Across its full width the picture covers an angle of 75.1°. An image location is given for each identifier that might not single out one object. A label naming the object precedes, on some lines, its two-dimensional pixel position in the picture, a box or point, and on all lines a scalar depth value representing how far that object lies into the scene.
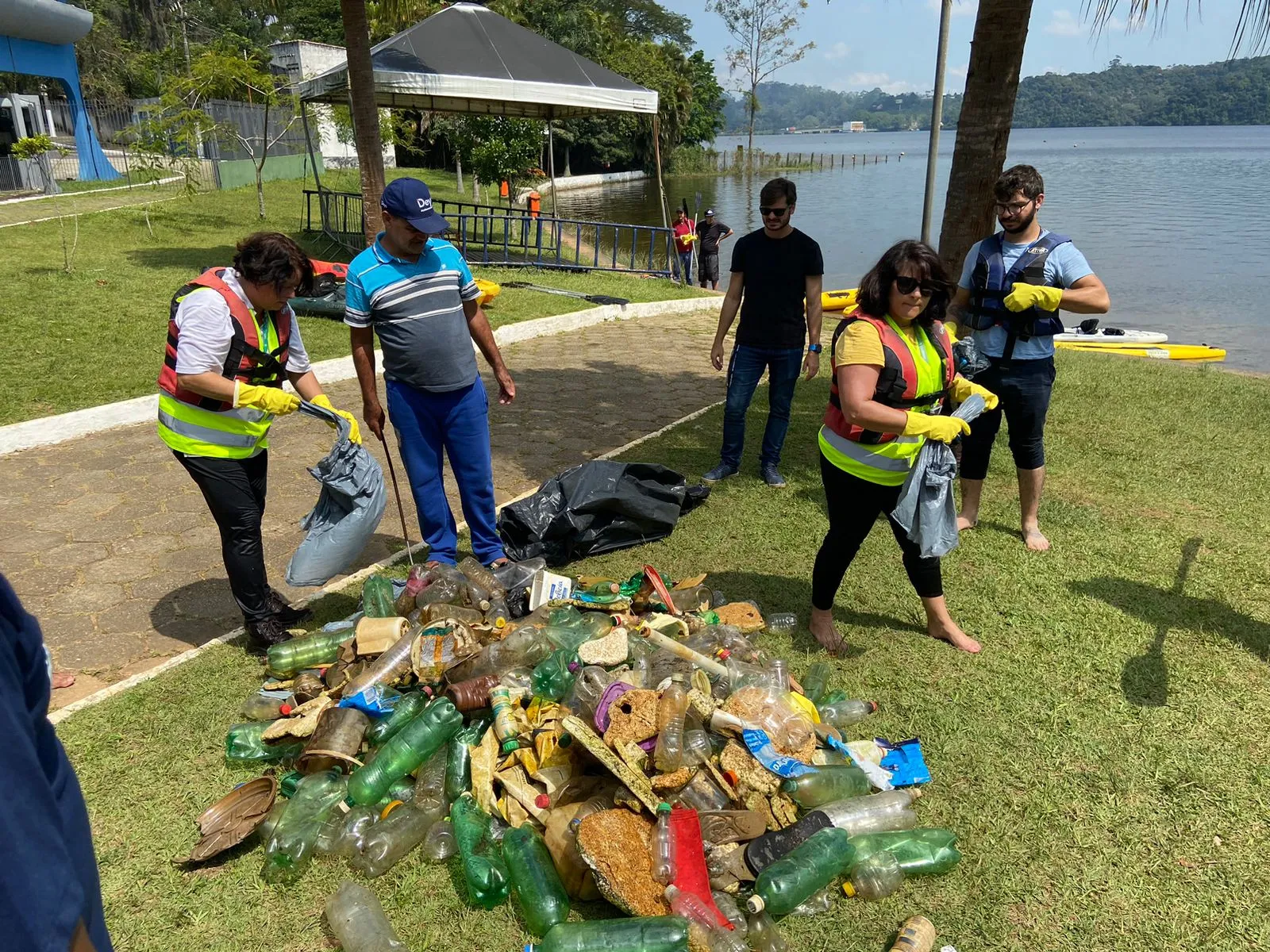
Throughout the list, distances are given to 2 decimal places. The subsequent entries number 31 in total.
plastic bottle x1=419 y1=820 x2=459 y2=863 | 2.73
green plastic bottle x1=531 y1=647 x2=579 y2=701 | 3.25
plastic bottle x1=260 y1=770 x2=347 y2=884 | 2.66
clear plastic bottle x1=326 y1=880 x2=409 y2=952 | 2.38
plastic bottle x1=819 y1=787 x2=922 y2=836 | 2.83
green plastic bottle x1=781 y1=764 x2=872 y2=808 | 2.86
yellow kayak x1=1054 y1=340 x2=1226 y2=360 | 11.72
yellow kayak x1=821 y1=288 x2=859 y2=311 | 12.91
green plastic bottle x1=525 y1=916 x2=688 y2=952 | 2.32
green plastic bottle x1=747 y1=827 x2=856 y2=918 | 2.51
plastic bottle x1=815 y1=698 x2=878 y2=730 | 3.37
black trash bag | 4.66
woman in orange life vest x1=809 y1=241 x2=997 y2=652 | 3.21
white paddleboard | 12.15
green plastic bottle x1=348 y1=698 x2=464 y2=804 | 2.94
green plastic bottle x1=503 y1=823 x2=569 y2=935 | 2.48
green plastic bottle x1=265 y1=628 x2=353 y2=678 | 3.60
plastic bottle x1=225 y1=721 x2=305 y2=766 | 3.13
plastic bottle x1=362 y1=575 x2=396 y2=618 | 3.88
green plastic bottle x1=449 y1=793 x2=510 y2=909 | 2.54
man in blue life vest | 4.23
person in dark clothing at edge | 0.83
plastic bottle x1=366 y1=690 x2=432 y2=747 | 3.15
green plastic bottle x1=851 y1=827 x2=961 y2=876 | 2.67
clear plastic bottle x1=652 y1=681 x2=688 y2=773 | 2.84
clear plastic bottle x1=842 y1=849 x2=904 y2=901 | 2.58
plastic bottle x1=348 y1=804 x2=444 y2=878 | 2.67
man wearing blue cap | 3.82
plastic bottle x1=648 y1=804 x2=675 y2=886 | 2.52
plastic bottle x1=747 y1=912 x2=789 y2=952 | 2.40
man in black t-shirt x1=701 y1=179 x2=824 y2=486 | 5.38
